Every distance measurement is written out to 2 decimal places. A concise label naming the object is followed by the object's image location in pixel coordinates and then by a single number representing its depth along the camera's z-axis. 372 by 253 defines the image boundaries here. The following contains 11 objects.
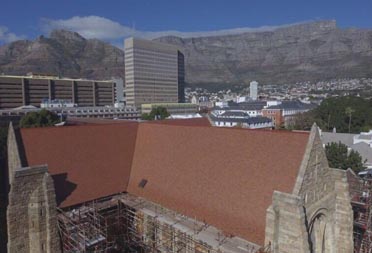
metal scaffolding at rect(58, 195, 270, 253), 15.81
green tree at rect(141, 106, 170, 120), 88.50
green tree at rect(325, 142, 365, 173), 36.19
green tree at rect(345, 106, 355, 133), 77.25
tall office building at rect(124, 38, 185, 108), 171.88
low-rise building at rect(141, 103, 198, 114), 142.38
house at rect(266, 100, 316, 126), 119.01
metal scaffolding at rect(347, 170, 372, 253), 20.27
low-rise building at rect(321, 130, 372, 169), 44.19
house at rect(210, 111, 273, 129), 89.06
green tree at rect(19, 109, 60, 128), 47.00
